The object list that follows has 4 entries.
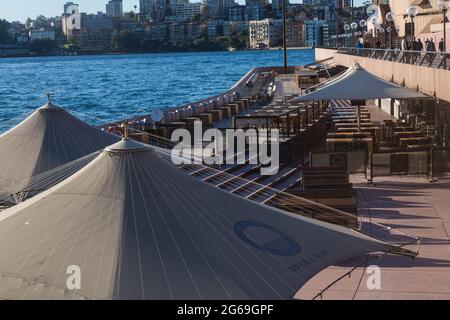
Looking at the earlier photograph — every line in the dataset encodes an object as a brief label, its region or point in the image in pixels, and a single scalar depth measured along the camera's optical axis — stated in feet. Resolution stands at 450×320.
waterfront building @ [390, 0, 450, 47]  155.29
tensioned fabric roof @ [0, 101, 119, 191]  47.37
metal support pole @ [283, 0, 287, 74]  225.97
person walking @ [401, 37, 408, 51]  124.26
